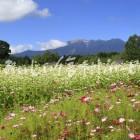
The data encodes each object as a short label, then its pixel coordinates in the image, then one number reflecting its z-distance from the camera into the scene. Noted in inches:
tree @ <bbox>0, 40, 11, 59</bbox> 1870.6
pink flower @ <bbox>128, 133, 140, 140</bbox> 131.9
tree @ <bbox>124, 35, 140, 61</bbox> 1600.4
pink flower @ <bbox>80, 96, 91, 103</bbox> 177.7
